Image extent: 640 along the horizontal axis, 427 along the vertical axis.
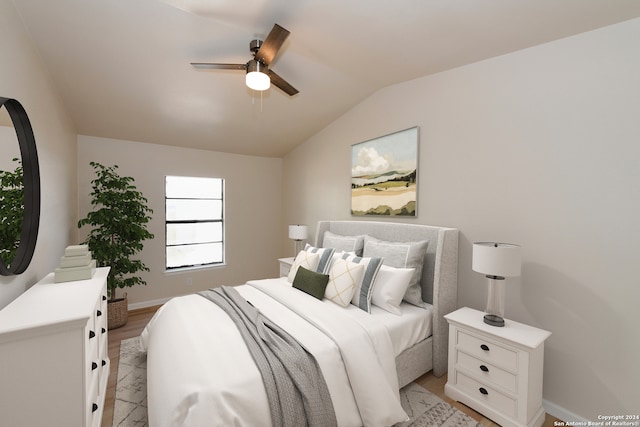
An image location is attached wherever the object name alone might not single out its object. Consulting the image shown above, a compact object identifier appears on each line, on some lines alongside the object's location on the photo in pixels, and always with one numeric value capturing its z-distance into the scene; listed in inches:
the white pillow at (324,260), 108.0
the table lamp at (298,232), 161.3
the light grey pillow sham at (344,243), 122.0
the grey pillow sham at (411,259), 98.6
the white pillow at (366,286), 92.2
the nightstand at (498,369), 69.9
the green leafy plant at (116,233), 124.3
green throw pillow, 98.4
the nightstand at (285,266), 156.3
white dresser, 48.9
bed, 53.2
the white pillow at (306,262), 111.4
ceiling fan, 77.2
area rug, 74.1
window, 171.5
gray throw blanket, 55.4
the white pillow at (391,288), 91.6
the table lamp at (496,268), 73.8
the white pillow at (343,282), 93.1
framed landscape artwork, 115.5
